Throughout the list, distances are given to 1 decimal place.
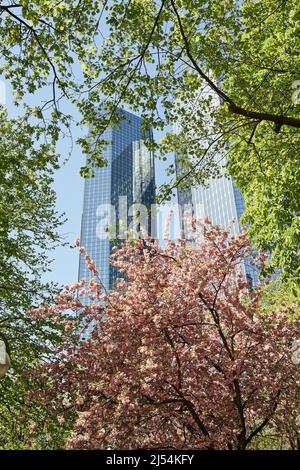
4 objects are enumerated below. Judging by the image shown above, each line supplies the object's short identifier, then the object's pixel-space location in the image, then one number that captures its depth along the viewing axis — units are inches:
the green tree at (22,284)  342.3
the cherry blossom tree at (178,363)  307.3
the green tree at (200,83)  284.7
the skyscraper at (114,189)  5526.6
